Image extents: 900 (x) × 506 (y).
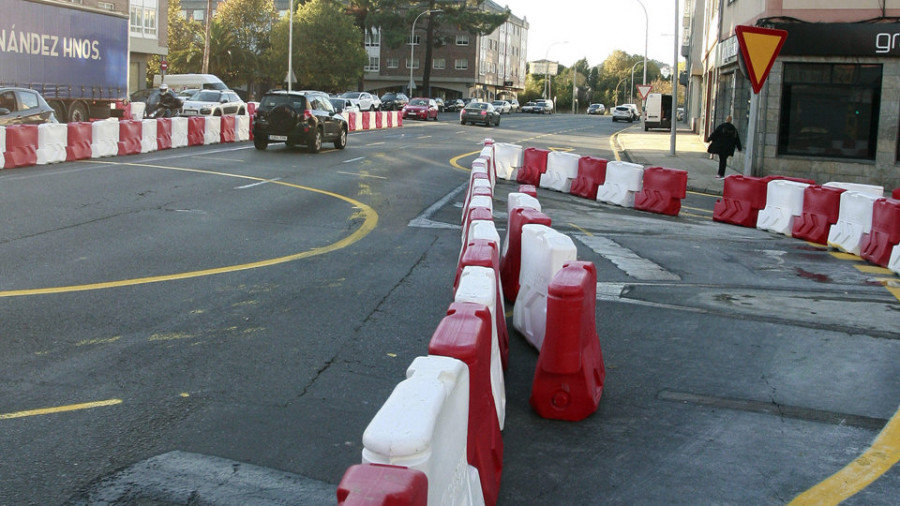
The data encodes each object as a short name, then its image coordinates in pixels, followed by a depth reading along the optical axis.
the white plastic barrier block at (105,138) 22.70
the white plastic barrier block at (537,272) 7.21
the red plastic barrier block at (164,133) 26.10
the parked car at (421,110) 62.78
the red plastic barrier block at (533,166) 22.39
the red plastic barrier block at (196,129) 28.16
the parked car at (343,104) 51.43
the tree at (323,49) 92.00
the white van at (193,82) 53.44
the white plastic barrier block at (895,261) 11.56
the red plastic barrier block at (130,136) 23.92
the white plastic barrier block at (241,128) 31.44
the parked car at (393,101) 72.62
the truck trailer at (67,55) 30.38
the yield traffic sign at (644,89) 49.56
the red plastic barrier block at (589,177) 19.91
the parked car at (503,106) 94.41
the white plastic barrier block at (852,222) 13.02
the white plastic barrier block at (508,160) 23.44
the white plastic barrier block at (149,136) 25.03
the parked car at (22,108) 21.89
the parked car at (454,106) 95.19
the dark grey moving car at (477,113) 56.00
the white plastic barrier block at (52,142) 20.48
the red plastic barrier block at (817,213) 14.19
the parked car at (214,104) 41.53
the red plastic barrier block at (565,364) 5.91
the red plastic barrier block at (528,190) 11.51
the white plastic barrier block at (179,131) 27.02
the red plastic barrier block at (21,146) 19.50
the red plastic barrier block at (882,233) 12.02
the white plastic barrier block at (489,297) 5.51
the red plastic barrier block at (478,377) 4.42
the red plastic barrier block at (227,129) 30.56
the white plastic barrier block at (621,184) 18.42
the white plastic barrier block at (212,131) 29.23
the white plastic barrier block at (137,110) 40.44
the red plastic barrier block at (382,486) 2.88
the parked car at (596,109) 120.38
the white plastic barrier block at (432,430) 3.20
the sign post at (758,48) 16.27
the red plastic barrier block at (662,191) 17.25
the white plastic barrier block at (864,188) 15.11
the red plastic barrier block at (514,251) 8.70
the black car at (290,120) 26.06
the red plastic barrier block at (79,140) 21.67
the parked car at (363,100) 65.19
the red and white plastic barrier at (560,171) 21.02
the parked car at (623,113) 85.00
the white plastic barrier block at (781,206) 15.03
